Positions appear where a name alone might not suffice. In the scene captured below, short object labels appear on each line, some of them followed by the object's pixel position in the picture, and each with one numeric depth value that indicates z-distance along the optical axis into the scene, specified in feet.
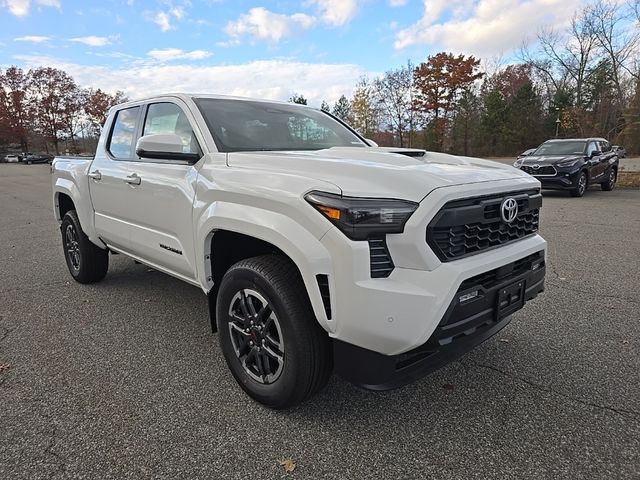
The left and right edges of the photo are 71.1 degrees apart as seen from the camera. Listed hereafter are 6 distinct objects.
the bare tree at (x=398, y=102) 142.20
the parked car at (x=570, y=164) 39.86
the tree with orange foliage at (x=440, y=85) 135.33
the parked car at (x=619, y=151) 48.65
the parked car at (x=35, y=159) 186.39
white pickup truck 6.54
